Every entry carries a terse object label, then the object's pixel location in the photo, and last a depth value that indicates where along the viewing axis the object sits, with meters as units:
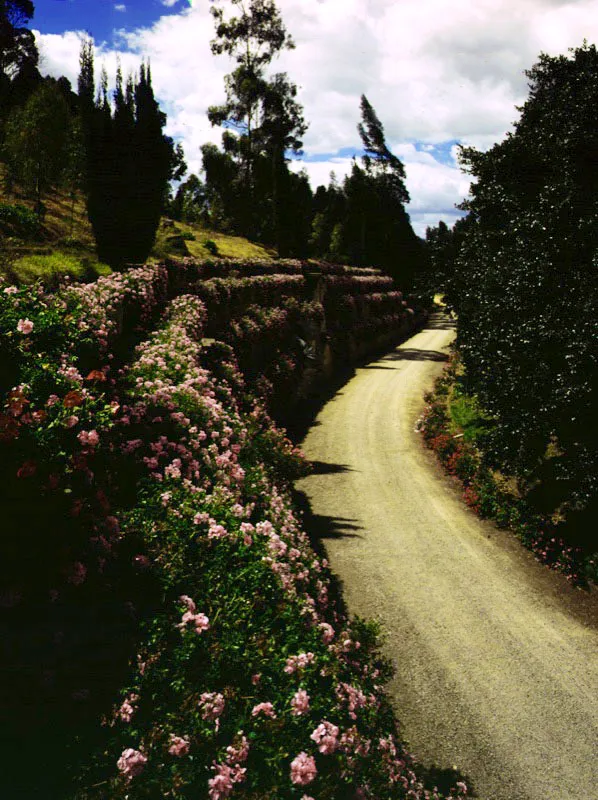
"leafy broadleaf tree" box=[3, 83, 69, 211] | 26.45
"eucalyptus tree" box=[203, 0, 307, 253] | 42.56
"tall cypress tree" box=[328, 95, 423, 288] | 53.84
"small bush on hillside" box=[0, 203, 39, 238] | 22.44
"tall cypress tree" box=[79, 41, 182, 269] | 21.59
